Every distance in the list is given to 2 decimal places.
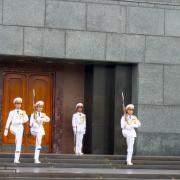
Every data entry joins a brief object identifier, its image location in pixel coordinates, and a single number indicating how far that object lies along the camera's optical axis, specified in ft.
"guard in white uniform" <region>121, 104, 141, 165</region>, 64.18
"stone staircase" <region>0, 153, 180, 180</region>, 55.83
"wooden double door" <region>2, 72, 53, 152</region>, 73.72
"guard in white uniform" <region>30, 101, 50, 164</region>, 63.05
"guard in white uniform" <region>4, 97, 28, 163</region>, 62.07
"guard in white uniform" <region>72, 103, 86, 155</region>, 69.68
